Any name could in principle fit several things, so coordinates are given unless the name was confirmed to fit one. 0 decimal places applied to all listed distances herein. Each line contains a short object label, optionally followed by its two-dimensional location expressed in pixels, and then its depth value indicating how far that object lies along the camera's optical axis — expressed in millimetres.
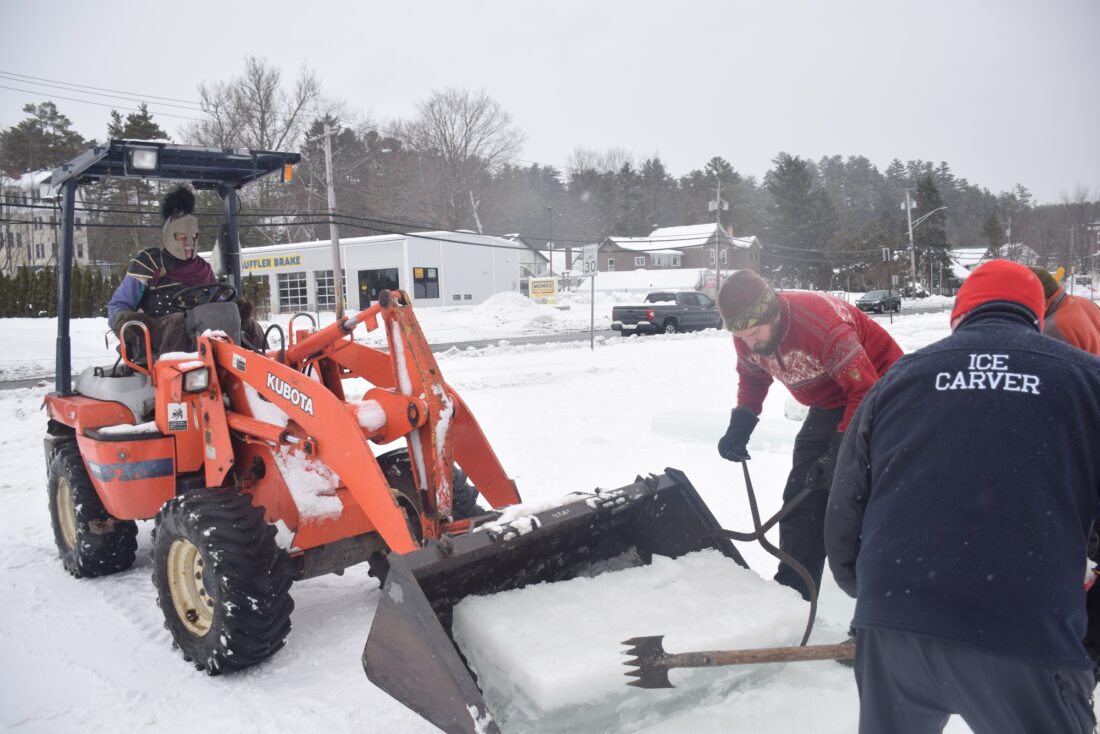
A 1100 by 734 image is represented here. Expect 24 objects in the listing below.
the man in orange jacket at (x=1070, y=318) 4156
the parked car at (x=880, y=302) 42812
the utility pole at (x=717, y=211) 41025
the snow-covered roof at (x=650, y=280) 59503
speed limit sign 18312
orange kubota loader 3012
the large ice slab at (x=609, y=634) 2744
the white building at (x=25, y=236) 37375
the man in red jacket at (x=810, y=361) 3484
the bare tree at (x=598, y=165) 84562
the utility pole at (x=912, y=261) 57231
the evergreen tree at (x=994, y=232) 62750
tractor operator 4484
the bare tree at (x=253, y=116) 46500
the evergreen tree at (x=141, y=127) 38719
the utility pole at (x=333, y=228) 25547
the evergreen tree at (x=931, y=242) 70562
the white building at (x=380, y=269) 39188
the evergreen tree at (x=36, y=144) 40719
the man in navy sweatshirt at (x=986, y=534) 1815
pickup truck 26047
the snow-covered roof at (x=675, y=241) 72688
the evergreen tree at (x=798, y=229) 74562
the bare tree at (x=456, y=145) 57188
